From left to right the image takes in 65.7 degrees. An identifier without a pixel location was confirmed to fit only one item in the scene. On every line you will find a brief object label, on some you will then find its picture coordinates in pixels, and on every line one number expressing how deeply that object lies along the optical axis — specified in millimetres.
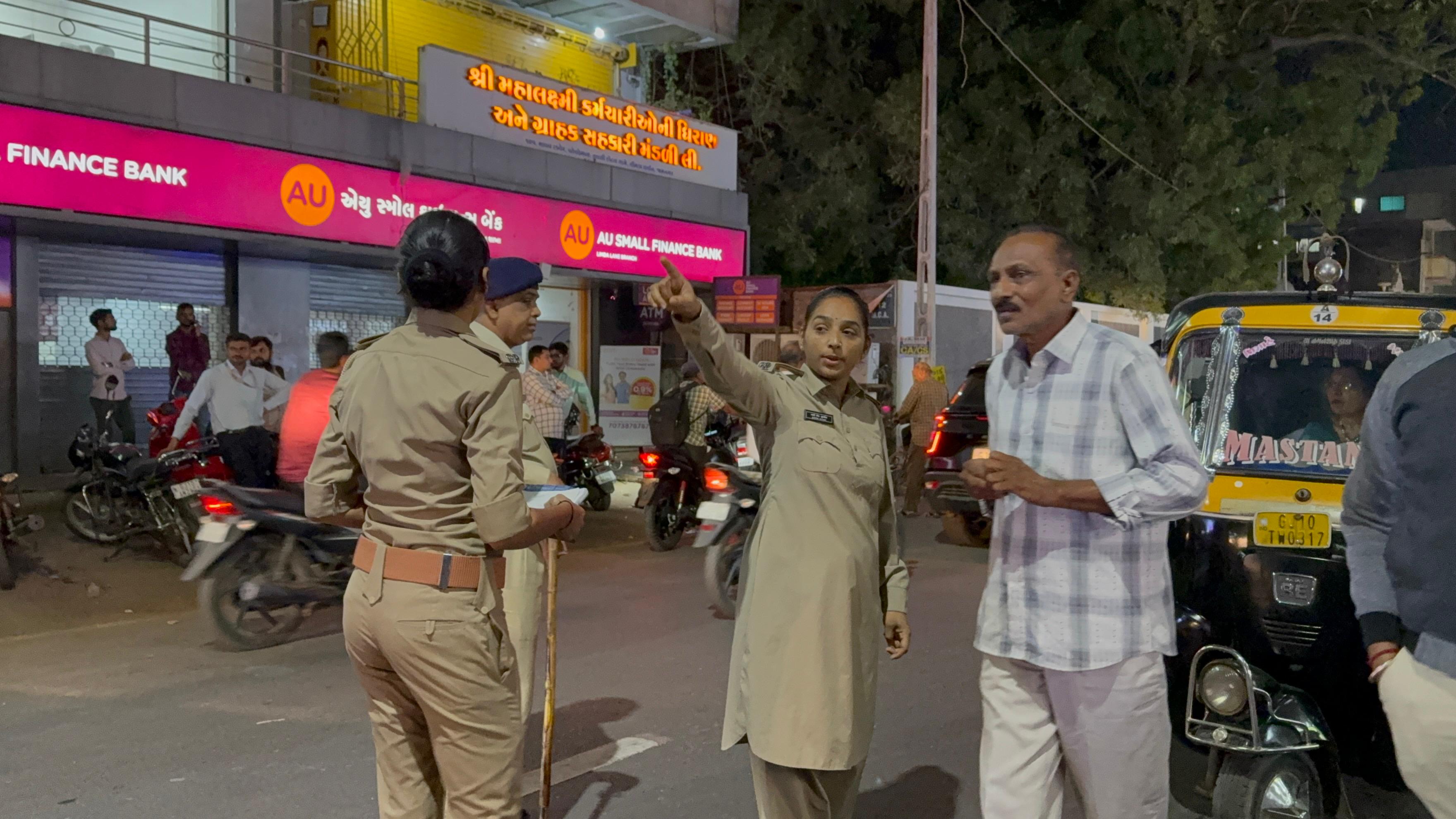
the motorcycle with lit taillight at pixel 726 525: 7531
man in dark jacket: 2295
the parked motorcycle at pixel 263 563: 6469
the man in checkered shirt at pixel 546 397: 9914
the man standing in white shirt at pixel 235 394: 9180
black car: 10102
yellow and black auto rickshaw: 3730
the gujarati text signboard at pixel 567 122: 14008
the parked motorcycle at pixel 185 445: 8258
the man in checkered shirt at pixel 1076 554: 2729
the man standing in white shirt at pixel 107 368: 11633
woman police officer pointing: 2979
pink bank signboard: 10148
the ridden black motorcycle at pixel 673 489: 10039
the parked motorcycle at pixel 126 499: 8766
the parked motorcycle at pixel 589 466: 11609
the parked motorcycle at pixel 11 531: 7945
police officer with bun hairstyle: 2668
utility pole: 16594
